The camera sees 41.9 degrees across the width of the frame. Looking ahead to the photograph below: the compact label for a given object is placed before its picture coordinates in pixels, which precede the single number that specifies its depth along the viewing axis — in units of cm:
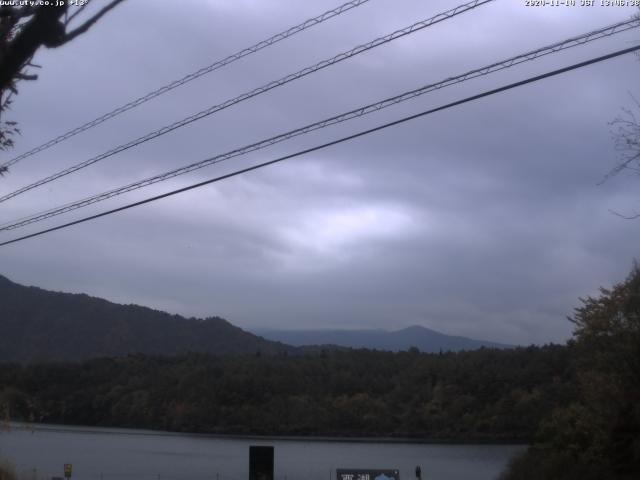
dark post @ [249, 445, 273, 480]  2527
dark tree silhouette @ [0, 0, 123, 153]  489
